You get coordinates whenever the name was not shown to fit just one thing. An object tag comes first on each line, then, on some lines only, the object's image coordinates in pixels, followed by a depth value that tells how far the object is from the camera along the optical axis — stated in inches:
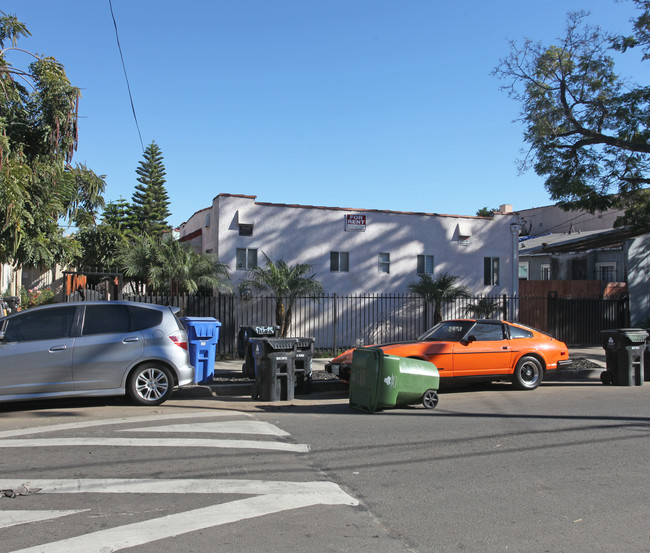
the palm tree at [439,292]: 773.3
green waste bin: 367.6
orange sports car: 447.8
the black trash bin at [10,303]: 534.9
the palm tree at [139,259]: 690.2
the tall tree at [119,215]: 1780.3
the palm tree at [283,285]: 712.4
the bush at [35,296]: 806.6
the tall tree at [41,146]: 466.0
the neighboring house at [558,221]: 1473.9
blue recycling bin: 468.1
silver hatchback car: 355.6
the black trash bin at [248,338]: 492.4
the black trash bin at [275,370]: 419.8
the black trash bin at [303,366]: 454.0
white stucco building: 764.6
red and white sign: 814.5
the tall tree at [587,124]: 747.4
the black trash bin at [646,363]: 549.0
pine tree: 1955.0
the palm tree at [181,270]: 683.4
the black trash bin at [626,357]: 514.3
